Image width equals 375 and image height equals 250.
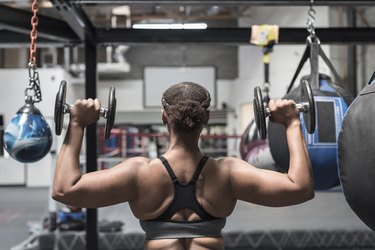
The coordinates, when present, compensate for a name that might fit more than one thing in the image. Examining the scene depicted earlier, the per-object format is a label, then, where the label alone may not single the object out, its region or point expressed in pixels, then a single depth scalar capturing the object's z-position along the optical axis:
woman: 1.25
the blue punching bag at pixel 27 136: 2.07
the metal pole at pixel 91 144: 2.82
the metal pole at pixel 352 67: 7.24
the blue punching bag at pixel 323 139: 1.94
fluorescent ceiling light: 2.85
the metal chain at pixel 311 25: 2.10
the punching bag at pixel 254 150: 3.05
